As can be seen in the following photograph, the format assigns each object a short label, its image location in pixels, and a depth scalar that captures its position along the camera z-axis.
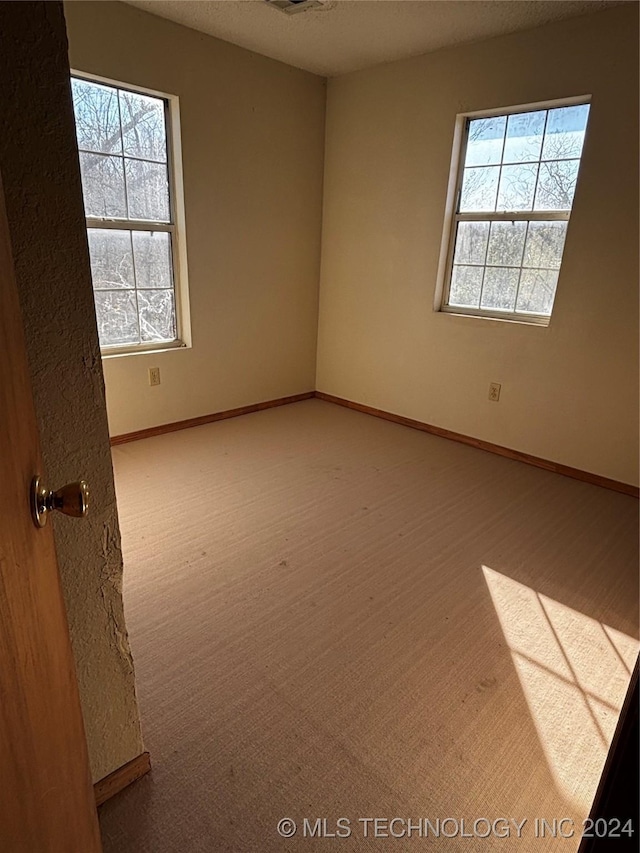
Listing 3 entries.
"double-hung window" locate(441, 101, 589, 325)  2.80
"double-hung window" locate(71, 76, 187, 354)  2.71
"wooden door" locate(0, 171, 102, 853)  0.58
